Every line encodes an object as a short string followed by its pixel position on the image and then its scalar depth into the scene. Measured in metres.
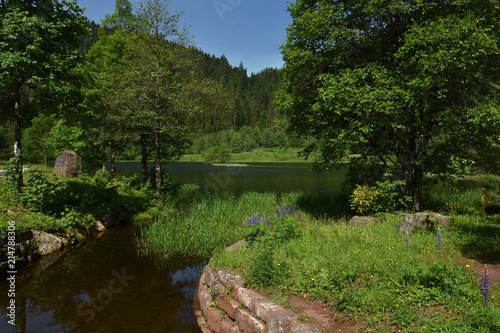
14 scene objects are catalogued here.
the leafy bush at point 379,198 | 10.73
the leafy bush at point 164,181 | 20.42
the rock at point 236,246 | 7.89
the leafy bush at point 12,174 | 10.33
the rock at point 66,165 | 19.58
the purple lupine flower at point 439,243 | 5.77
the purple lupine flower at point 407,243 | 6.03
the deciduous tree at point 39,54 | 9.33
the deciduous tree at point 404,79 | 8.76
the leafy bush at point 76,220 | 11.80
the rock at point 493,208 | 10.73
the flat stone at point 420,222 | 7.58
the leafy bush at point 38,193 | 10.91
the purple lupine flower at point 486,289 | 3.72
